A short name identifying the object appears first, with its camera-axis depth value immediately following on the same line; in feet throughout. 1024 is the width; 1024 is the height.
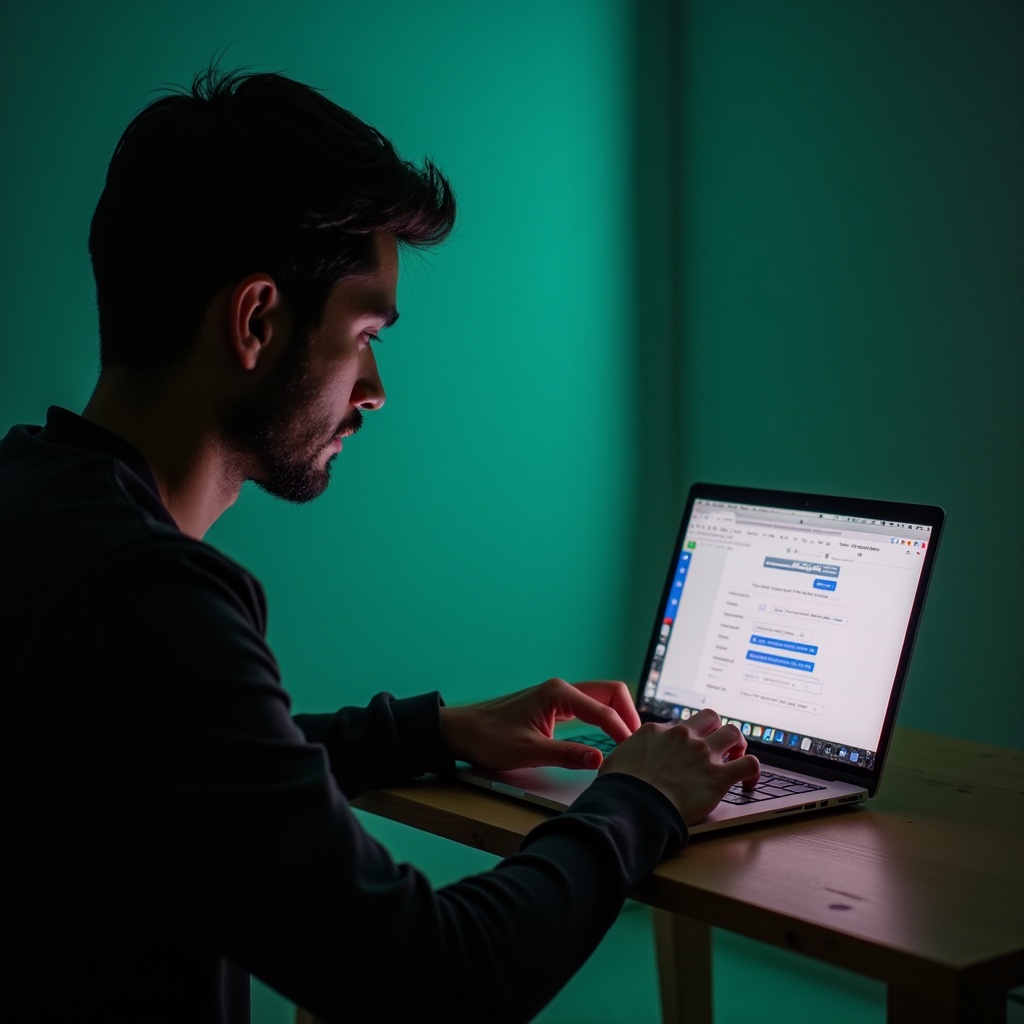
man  2.12
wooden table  2.36
